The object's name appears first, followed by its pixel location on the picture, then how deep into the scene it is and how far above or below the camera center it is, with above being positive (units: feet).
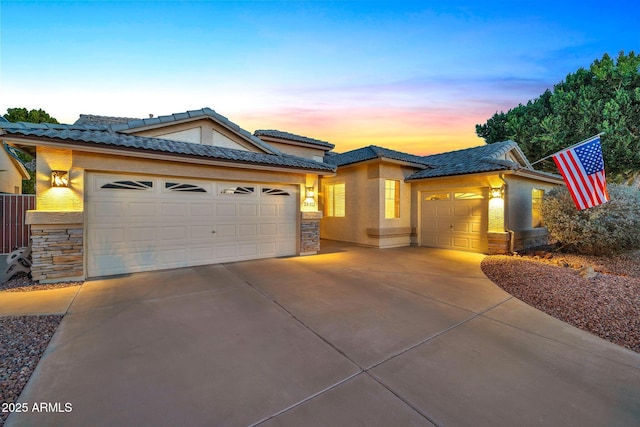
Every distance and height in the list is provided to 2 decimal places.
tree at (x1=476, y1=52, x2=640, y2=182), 46.80 +18.45
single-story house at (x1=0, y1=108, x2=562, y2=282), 19.01 +1.57
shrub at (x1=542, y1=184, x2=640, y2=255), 25.91 -1.12
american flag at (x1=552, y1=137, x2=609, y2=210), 22.44 +3.25
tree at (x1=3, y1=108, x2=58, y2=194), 64.00 +23.48
